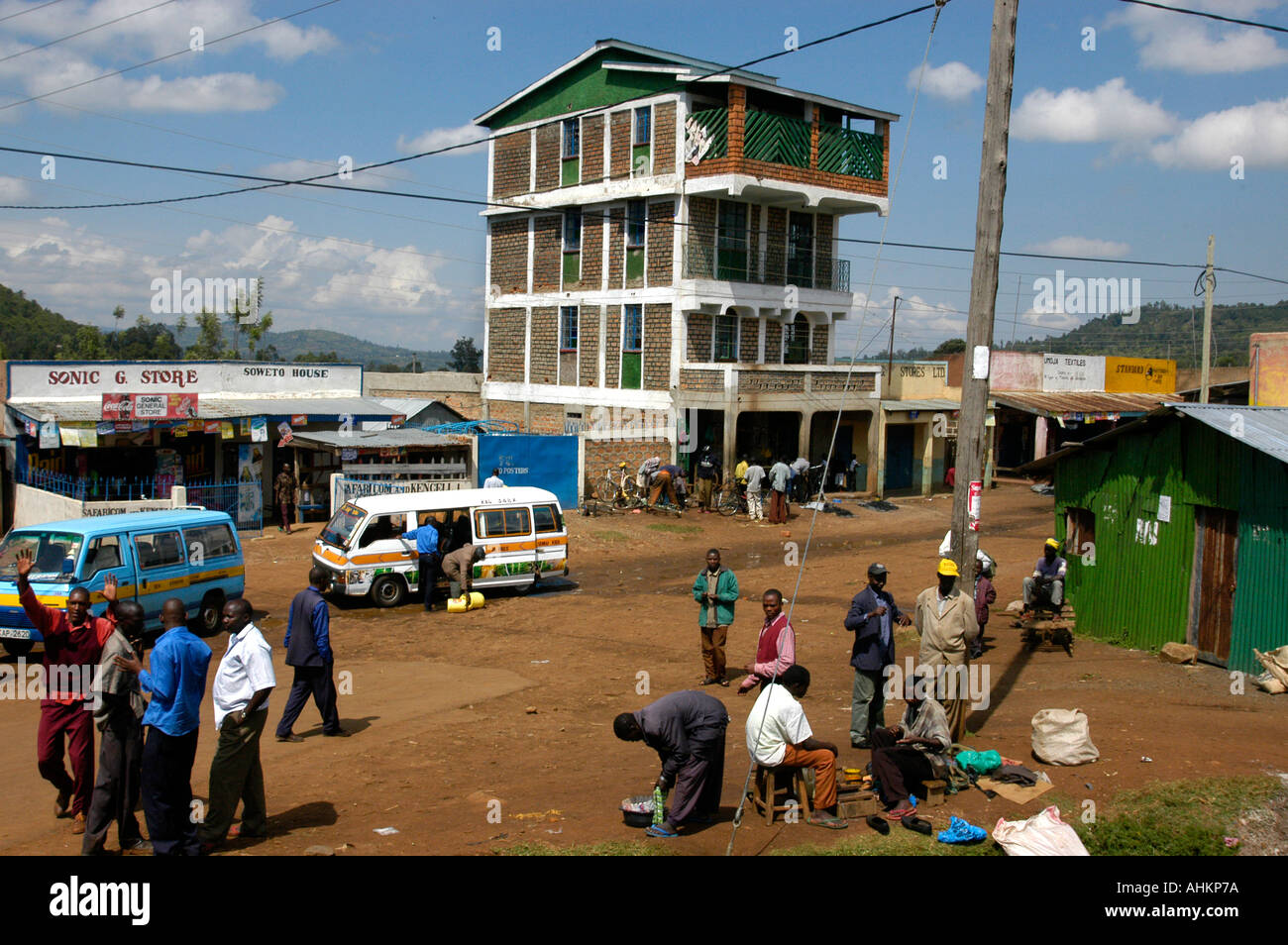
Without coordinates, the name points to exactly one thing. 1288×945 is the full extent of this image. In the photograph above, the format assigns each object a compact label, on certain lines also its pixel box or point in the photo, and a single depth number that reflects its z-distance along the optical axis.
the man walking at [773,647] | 9.37
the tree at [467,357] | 79.32
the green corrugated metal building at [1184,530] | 12.20
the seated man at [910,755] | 7.84
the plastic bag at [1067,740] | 8.99
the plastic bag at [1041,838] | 6.84
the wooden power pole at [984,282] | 10.95
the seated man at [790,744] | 7.53
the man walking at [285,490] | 24.44
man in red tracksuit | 7.50
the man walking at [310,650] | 9.98
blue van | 13.50
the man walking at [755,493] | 28.58
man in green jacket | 12.48
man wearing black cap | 9.41
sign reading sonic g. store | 24.44
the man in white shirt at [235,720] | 7.22
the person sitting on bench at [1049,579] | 14.95
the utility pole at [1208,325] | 29.83
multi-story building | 30.41
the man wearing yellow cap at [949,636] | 9.56
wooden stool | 7.64
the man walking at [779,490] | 28.25
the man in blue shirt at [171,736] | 6.84
